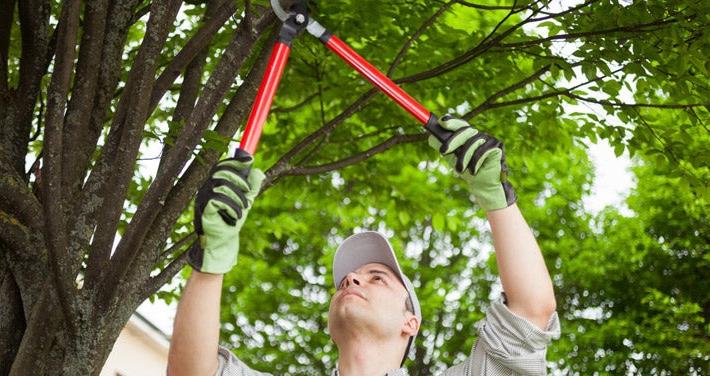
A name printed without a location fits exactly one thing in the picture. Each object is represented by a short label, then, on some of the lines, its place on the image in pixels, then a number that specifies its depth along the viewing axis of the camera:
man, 2.59
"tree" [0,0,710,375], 4.38
